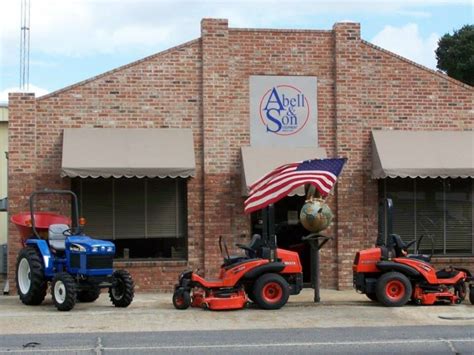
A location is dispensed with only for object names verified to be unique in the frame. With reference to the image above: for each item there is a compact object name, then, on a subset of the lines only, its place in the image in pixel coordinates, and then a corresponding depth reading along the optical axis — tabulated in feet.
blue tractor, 45.80
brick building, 55.88
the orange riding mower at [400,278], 47.62
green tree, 144.18
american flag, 47.16
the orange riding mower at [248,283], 45.83
